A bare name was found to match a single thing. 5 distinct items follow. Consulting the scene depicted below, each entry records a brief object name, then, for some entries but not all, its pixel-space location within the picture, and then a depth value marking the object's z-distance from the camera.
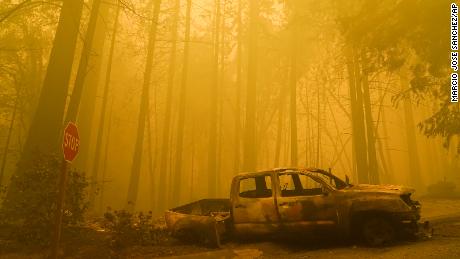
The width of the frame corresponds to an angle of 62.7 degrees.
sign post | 5.91
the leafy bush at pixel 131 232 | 8.36
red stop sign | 5.99
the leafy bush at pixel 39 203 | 8.12
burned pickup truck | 7.93
